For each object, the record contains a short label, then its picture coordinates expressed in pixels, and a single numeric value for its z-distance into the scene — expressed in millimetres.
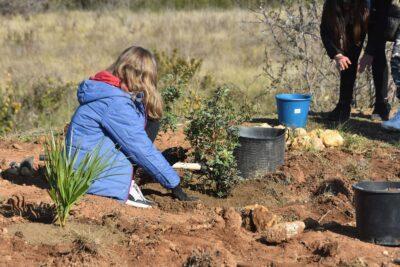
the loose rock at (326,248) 6372
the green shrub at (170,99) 9290
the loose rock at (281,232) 6743
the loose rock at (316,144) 10463
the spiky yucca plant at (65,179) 6527
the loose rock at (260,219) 7117
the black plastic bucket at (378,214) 6616
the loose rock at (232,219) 7085
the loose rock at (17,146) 10894
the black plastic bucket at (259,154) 9347
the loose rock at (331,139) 10627
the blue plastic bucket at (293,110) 11141
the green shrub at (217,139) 8619
